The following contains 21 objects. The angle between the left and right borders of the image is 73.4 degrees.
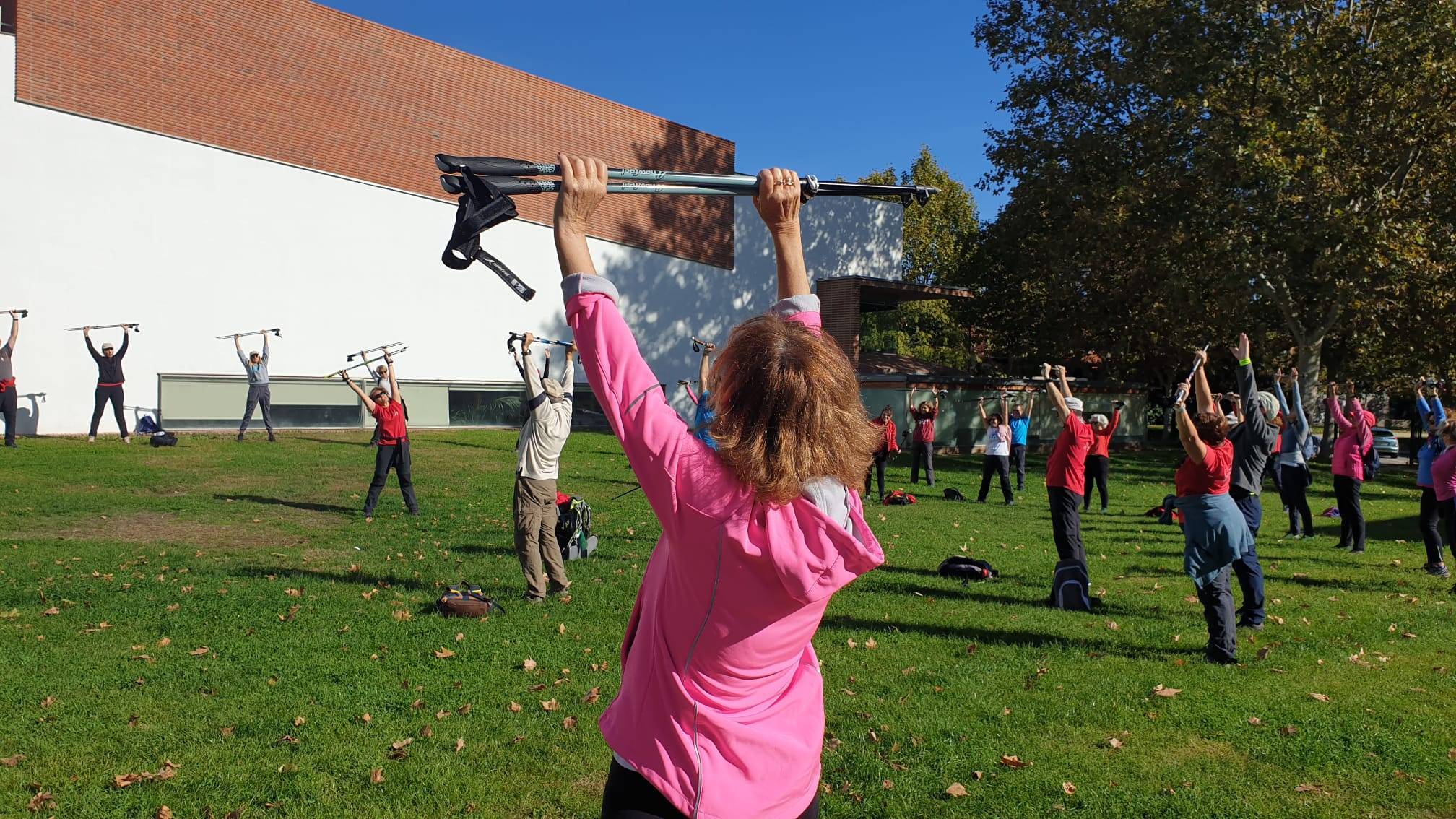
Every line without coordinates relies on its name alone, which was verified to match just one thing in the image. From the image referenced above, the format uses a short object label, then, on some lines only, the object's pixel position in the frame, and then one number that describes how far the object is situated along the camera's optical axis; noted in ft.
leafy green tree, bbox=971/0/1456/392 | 70.69
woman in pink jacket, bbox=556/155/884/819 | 6.12
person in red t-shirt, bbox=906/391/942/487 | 65.51
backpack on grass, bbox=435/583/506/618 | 26.37
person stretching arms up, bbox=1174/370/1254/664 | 23.68
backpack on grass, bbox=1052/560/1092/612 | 29.43
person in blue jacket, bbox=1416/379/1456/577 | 36.94
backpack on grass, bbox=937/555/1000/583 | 33.65
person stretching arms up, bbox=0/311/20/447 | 58.85
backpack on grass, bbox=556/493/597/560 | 35.12
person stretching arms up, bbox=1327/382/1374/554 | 42.16
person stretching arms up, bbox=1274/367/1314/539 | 43.98
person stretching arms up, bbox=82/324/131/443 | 61.26
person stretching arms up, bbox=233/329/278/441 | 68.13
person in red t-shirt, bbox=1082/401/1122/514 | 52.75
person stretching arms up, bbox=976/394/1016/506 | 58.65
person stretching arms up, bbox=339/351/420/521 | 43.60
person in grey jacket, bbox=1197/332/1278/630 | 29.48
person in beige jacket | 28.25
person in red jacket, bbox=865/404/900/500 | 57.80
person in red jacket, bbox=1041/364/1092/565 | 30.19
